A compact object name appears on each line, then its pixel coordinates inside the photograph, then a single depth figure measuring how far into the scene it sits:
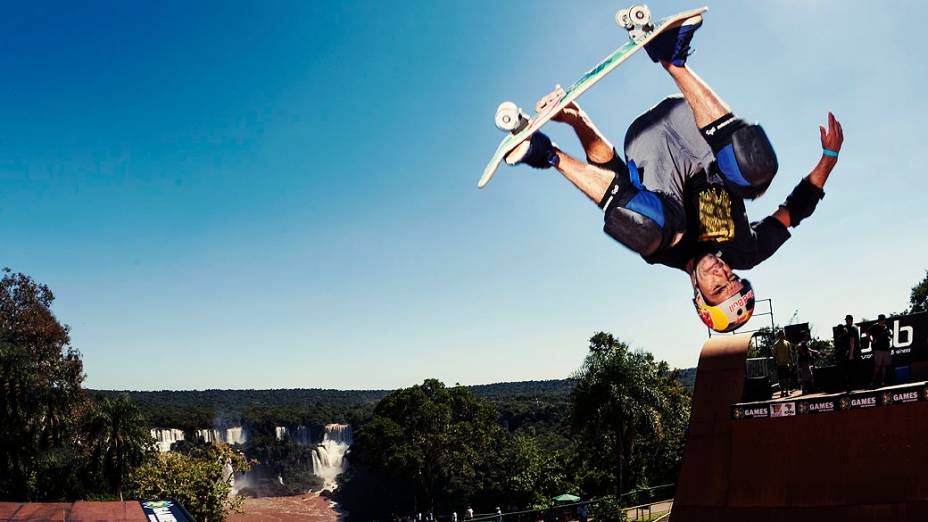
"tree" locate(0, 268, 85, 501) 31.41
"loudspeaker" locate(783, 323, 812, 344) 15.77
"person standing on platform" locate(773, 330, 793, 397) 15.48
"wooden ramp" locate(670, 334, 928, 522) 11.18
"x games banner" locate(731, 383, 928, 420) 11.62
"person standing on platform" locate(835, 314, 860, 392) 13.57
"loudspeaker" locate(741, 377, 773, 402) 14.33
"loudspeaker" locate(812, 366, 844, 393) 14.24
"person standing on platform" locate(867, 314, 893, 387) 13.20
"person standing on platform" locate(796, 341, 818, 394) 14.77
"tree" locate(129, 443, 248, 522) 32.97
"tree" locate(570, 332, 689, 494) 28.56
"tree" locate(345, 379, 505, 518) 49.12
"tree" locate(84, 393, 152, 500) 33.09
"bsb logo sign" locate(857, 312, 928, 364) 13.63
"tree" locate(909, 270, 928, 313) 54.03
